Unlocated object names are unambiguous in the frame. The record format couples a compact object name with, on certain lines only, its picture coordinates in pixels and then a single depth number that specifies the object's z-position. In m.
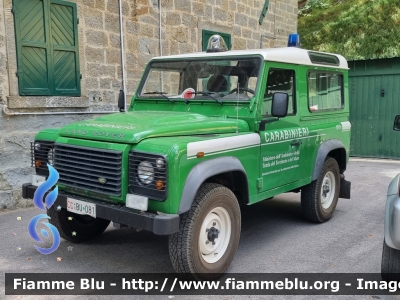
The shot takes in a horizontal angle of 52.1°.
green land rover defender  3.19
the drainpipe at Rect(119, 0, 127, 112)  7.27
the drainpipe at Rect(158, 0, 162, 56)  7.96
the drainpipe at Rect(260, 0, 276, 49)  10.84
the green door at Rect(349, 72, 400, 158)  10.31
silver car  2.98
